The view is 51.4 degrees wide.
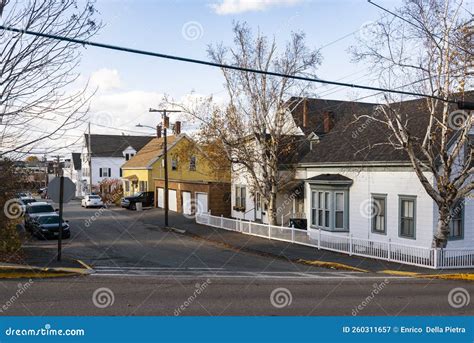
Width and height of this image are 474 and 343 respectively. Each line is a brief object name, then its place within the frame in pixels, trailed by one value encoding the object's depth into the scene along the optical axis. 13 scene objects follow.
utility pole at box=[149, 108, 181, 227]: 33.89
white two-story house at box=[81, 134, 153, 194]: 78.12
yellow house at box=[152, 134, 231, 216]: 35.00
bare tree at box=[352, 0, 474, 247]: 18.62
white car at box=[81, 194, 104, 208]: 53.66
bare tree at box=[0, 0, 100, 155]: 13.15
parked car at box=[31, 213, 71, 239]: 28.14
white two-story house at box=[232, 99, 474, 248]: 23.00
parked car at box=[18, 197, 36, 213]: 40.01
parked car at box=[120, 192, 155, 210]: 50.47
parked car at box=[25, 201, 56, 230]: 32.28
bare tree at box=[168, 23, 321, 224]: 29.11
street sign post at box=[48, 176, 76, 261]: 18.30
